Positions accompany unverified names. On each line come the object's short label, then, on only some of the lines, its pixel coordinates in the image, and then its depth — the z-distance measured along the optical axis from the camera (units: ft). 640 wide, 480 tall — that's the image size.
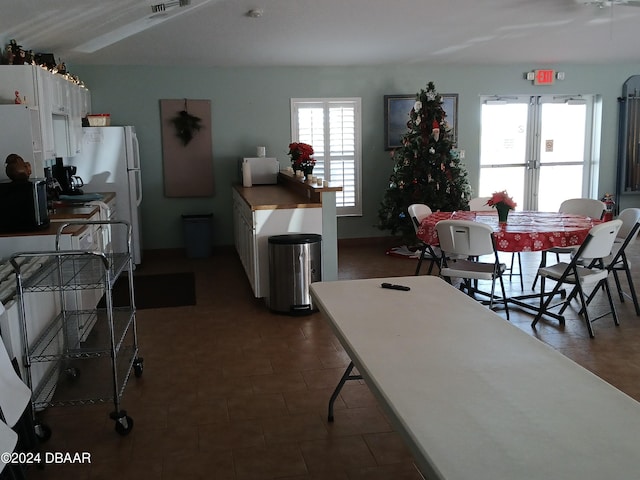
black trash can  26.11
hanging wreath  26.22
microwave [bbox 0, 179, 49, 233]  13.44
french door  29.40
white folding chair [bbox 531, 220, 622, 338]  14.98
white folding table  4.74
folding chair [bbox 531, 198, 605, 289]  19.62
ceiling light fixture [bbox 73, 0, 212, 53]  16.41
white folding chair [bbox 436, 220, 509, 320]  15.76
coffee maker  20.77
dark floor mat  19.43
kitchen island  18.11
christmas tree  25.30
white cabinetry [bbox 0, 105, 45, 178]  15.56
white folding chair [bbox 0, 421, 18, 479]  6.93
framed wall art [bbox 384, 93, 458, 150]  27.76
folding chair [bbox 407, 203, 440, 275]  18.21
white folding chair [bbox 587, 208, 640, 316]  16.78
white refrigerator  23.13
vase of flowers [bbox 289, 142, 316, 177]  20.88
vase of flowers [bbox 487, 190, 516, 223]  16.89
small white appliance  25.16
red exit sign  28.76
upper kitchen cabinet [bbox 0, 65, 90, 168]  16.61
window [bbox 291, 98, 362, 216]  27.43
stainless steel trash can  17.42
